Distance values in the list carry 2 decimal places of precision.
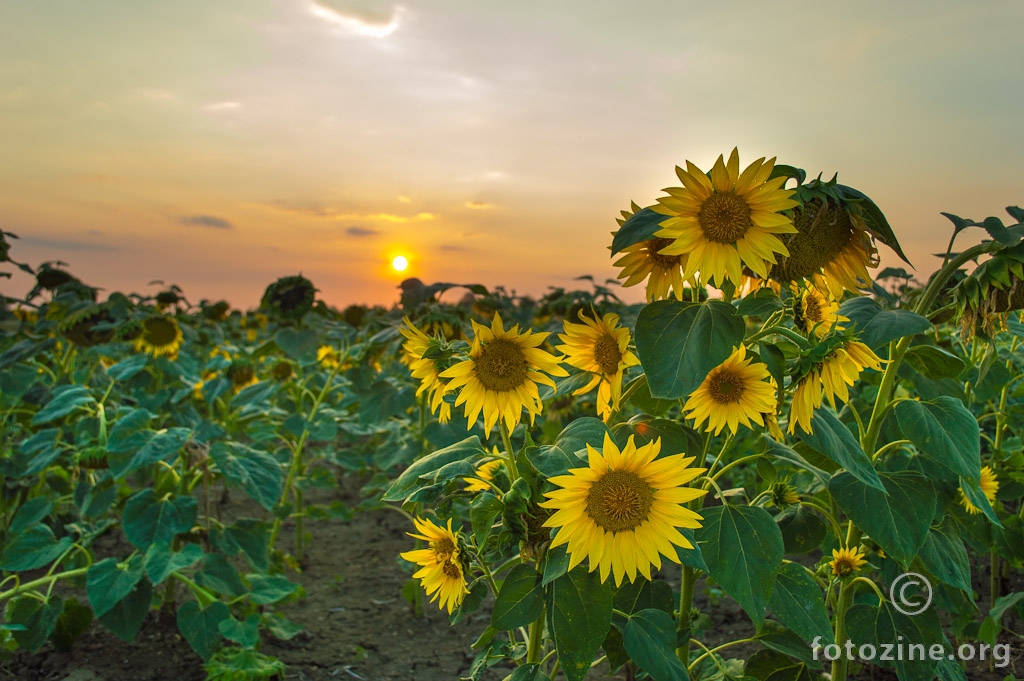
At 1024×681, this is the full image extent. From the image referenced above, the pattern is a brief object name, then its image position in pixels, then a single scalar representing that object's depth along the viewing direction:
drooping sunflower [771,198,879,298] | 1.39
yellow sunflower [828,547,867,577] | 1.82
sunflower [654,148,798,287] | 1.27
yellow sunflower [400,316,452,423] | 1.47
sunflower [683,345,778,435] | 1.47
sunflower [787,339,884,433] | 1.38
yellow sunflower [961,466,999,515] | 2.34
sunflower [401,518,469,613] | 1.48
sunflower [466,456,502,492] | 1.41
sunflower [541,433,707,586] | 1.25
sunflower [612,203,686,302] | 1.44
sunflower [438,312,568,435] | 1.38
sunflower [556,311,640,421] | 1.49
